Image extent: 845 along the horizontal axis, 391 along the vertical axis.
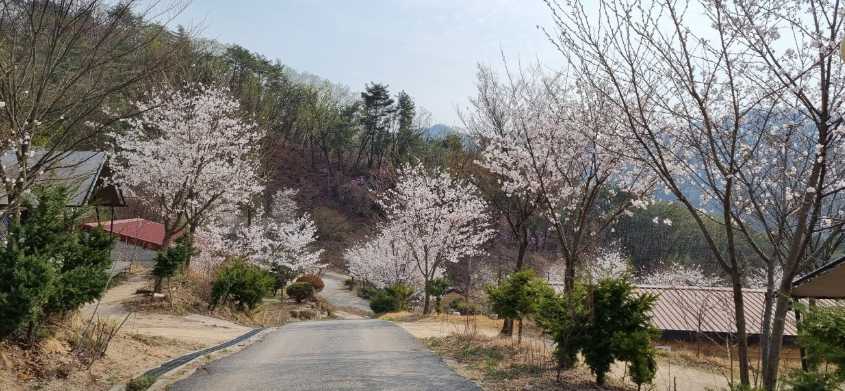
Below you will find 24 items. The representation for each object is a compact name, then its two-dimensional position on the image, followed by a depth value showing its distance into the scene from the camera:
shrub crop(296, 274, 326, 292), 39.41
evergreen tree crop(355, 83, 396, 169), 69.69
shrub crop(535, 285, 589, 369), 8.12
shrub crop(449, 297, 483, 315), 32.42
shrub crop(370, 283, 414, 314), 31.88
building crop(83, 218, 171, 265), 33.34
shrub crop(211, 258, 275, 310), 20.55
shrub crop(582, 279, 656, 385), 7.81
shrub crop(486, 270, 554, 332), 13.05
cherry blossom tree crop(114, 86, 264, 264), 21.80
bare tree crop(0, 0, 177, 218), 6.99
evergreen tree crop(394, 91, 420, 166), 67.12
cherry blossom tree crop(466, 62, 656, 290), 11.62
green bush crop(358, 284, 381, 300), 39.99
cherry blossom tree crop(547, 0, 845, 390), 5.79
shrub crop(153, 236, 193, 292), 19.43
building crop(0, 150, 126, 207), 9.23
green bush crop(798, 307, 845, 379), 5.84
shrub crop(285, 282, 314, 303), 33.44
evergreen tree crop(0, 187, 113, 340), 6.37
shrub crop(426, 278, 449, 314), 35.78
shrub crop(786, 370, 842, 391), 4.35
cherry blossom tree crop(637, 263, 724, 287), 50.04
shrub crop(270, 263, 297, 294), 38.38
